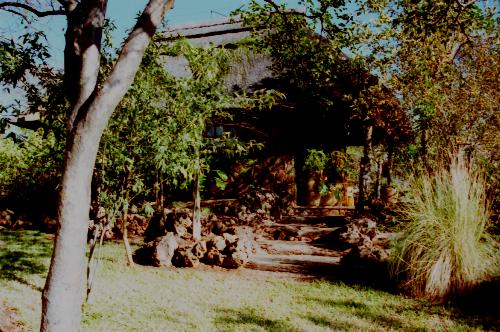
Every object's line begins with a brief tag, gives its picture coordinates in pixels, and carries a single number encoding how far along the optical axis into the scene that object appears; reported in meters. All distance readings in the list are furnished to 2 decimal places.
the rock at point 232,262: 7.15
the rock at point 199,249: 7.39
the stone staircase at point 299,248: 7.18
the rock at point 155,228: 9.58
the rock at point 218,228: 9.37
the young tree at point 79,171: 2.89
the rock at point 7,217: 10.44
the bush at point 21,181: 11.31
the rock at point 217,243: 7.47
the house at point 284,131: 13.60
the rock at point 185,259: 7.20
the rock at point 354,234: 8.52
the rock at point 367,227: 8.91
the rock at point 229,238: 7.50
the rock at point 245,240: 7.38
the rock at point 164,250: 7.14
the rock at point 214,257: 7.27
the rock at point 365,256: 6.62
